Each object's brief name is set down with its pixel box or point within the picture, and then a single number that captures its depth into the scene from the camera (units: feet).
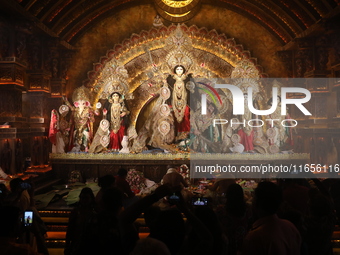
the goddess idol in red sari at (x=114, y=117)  31.73
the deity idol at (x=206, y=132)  30.96
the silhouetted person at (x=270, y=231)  7.09
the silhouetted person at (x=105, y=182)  13.24
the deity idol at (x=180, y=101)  32.30
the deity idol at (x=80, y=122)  32.81
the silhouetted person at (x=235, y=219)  9.10
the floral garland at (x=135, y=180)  27.06
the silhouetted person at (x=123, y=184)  16.02
